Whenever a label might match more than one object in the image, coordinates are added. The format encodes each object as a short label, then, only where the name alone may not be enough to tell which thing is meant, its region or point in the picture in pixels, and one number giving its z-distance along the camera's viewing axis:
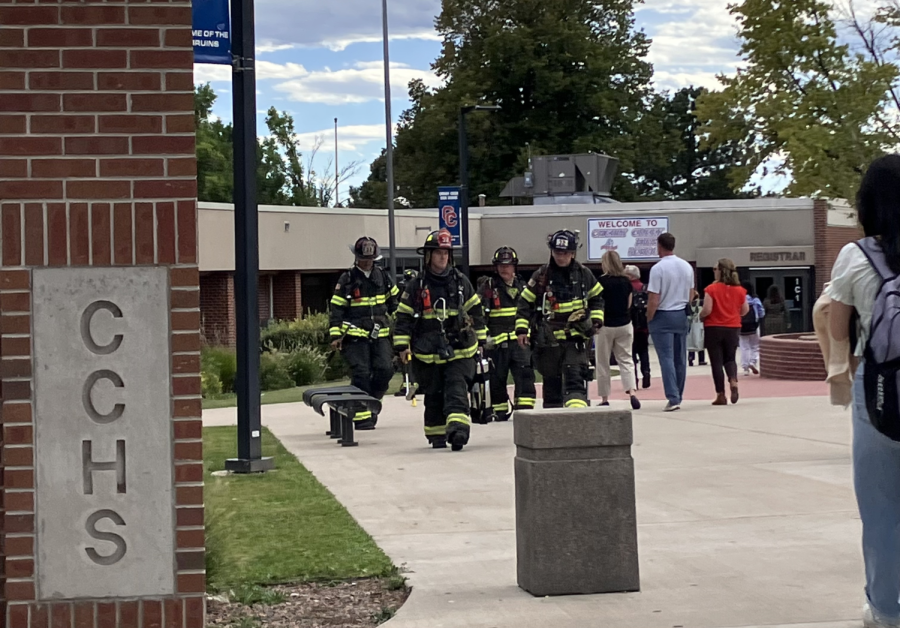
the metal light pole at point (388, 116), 36.06
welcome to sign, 43.78
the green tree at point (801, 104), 27.67
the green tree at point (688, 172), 95.06
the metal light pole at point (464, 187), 32.59
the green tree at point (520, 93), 63.22
